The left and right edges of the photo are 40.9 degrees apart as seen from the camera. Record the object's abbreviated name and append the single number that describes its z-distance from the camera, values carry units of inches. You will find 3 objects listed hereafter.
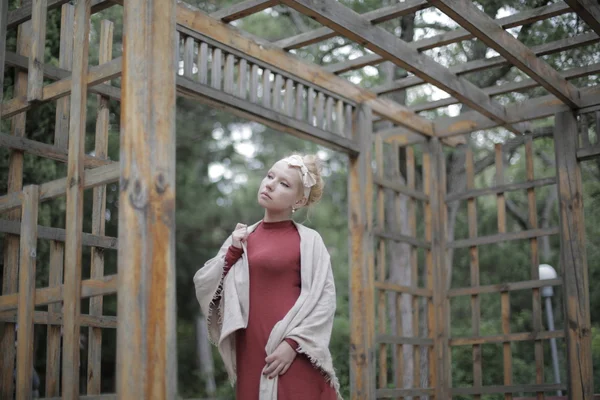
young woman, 115.5
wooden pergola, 99.1
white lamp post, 303.1
